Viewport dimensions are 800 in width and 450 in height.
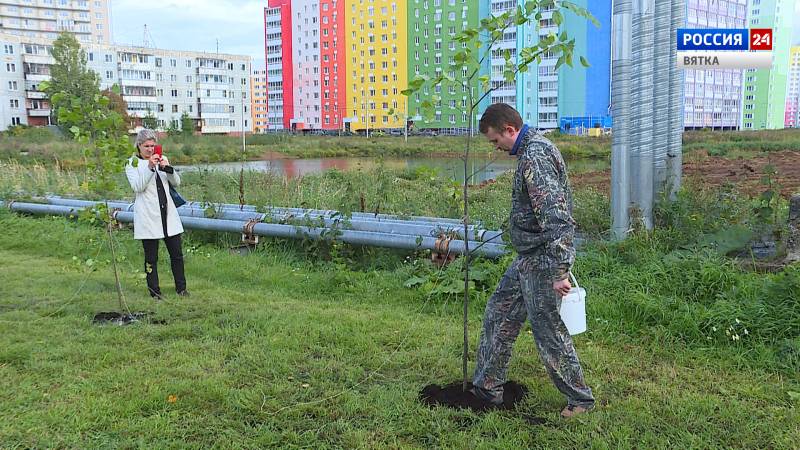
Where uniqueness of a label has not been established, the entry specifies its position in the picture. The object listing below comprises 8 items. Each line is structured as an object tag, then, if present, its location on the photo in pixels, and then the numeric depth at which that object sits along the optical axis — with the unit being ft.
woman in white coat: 22.75
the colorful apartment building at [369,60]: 211.20
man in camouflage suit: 12.09
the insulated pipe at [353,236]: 23.71
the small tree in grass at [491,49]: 13.30
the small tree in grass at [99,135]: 19.40
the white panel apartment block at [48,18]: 381.81
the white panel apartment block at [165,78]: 291.79
